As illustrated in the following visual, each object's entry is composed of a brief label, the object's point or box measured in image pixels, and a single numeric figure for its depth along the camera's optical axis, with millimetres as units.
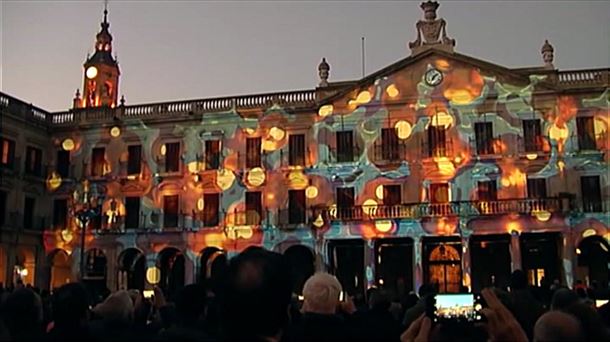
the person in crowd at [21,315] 5121
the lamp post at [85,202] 24880
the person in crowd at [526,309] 7039
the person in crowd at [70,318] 4562
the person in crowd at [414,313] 8273
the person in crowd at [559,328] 3990
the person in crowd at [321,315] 4203
